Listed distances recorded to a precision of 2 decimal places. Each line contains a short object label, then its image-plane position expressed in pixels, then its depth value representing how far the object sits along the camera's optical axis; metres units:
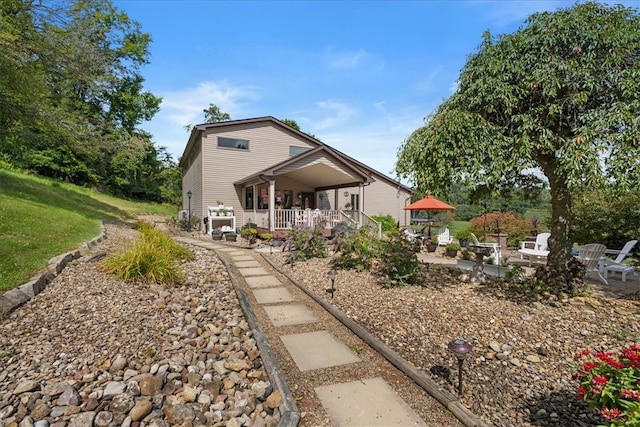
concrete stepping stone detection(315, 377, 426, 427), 2.42
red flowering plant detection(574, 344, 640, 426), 1.57
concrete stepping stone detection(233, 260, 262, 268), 8.08
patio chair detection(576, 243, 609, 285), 6.52
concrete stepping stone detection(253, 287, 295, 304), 5.47
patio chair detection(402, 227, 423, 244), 12.81
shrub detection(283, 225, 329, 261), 8.50
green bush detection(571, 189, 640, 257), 9.12
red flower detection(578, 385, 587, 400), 1.81
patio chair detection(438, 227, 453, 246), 13.16
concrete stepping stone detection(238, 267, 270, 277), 7.26
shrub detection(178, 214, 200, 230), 15.57
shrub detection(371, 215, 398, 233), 18.57
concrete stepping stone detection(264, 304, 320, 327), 4.54
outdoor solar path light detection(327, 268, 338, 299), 5.29
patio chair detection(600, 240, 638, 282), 6.55
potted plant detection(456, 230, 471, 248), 12.46
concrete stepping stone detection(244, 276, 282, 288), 6.37
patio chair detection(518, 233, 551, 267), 8.87
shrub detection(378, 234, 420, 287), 5.77
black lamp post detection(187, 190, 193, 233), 15.07
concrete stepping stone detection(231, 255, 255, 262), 8.81
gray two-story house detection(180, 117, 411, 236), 13.00
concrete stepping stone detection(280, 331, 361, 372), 3.33
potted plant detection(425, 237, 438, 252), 11.85
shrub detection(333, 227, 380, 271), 7.22
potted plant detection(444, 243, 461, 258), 10.63
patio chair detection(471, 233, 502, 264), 8.57
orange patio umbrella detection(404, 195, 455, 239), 13.82
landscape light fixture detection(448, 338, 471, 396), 2.62
